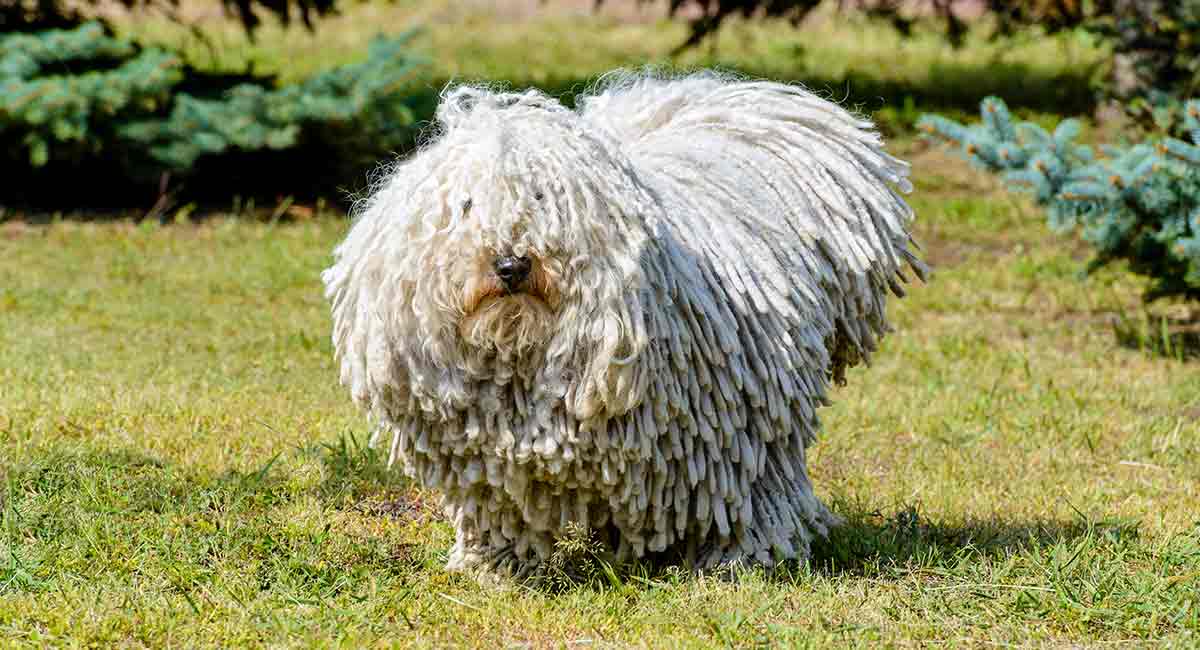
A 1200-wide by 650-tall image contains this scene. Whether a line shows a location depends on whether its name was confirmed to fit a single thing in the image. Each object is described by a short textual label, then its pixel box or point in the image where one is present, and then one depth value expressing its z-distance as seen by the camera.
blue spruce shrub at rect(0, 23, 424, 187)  17.05
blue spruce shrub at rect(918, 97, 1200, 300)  13.11
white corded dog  7.47
